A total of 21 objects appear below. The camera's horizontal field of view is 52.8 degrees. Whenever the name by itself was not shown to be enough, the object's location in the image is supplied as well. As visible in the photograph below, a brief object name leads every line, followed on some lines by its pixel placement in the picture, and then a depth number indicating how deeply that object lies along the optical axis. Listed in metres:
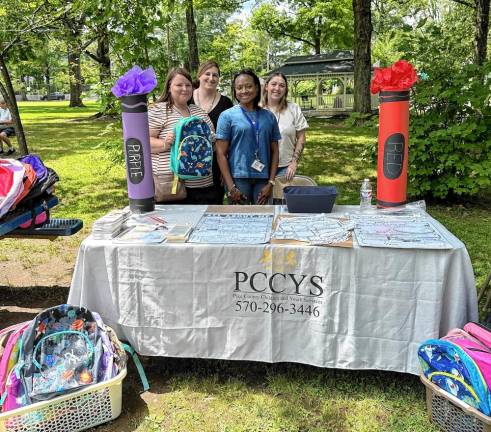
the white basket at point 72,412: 2.05
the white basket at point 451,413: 1.91
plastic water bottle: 2.79
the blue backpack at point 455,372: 1.89
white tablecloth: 2.23
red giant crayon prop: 2.55
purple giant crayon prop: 2.58
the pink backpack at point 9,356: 2.19
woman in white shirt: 3.70
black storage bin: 2.71
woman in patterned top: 3.01
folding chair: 3.28
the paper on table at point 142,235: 2.38
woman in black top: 3.46
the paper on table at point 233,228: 2.36
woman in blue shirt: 3.14
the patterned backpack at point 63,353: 2.13
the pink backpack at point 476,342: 1.92
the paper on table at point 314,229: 2.30
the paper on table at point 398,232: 2.20
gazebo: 20.02
